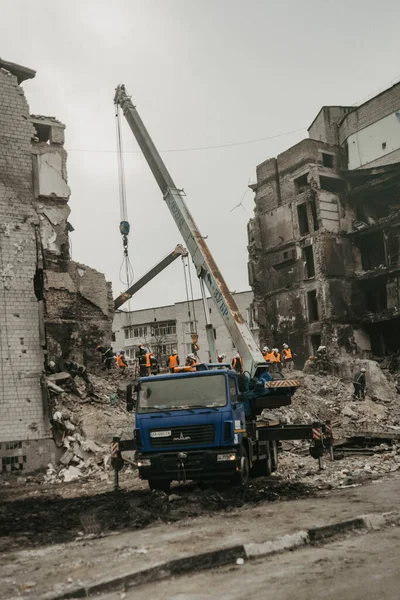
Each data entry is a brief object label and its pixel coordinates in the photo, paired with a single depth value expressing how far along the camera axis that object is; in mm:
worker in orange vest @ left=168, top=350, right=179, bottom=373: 17733
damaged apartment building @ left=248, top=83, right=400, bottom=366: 37781
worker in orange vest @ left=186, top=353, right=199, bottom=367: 17916
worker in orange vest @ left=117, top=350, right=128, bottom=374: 24312
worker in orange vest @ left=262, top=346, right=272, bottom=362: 22669
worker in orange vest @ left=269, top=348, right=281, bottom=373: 23348
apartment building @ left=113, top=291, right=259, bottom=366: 59969
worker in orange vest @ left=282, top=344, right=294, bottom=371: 37938
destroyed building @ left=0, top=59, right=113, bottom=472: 14570
